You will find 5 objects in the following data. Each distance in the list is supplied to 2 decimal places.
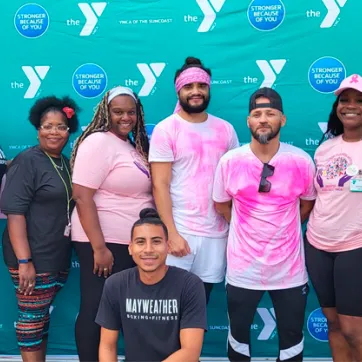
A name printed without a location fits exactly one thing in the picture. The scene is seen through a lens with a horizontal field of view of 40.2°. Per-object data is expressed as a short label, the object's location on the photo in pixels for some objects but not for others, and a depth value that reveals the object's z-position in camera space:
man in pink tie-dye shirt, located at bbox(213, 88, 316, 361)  2.48
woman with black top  2.73
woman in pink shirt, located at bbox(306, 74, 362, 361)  2.46
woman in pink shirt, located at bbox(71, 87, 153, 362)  2.62
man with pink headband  2.67
